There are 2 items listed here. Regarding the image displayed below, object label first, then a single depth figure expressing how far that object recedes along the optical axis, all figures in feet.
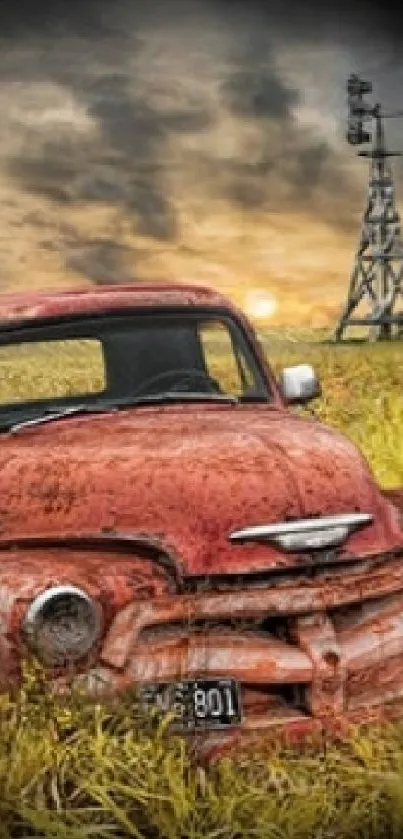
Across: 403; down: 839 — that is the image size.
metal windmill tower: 155.63
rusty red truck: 15.03
